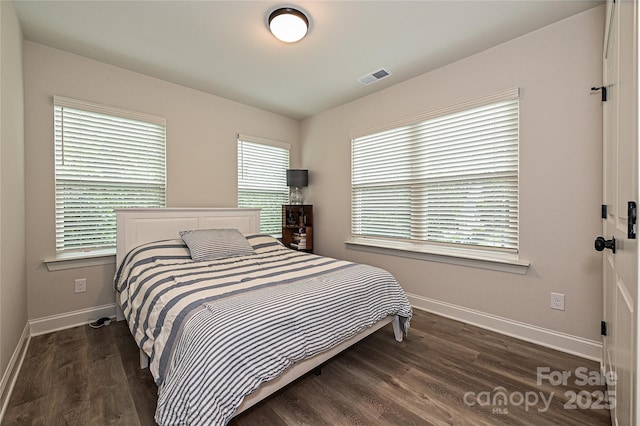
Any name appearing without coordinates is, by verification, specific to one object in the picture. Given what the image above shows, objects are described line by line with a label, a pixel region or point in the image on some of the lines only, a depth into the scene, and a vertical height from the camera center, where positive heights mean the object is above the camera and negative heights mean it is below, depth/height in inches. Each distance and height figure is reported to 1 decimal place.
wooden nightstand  160.9 -9.1
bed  48.3 -22.7
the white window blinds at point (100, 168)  102.4 +17.5
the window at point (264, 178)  152.7 +19.1
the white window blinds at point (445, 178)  97.7 +13.2
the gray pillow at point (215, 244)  102.1 -12.7
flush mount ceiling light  79.3 +55.2
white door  34.5 +1.9
